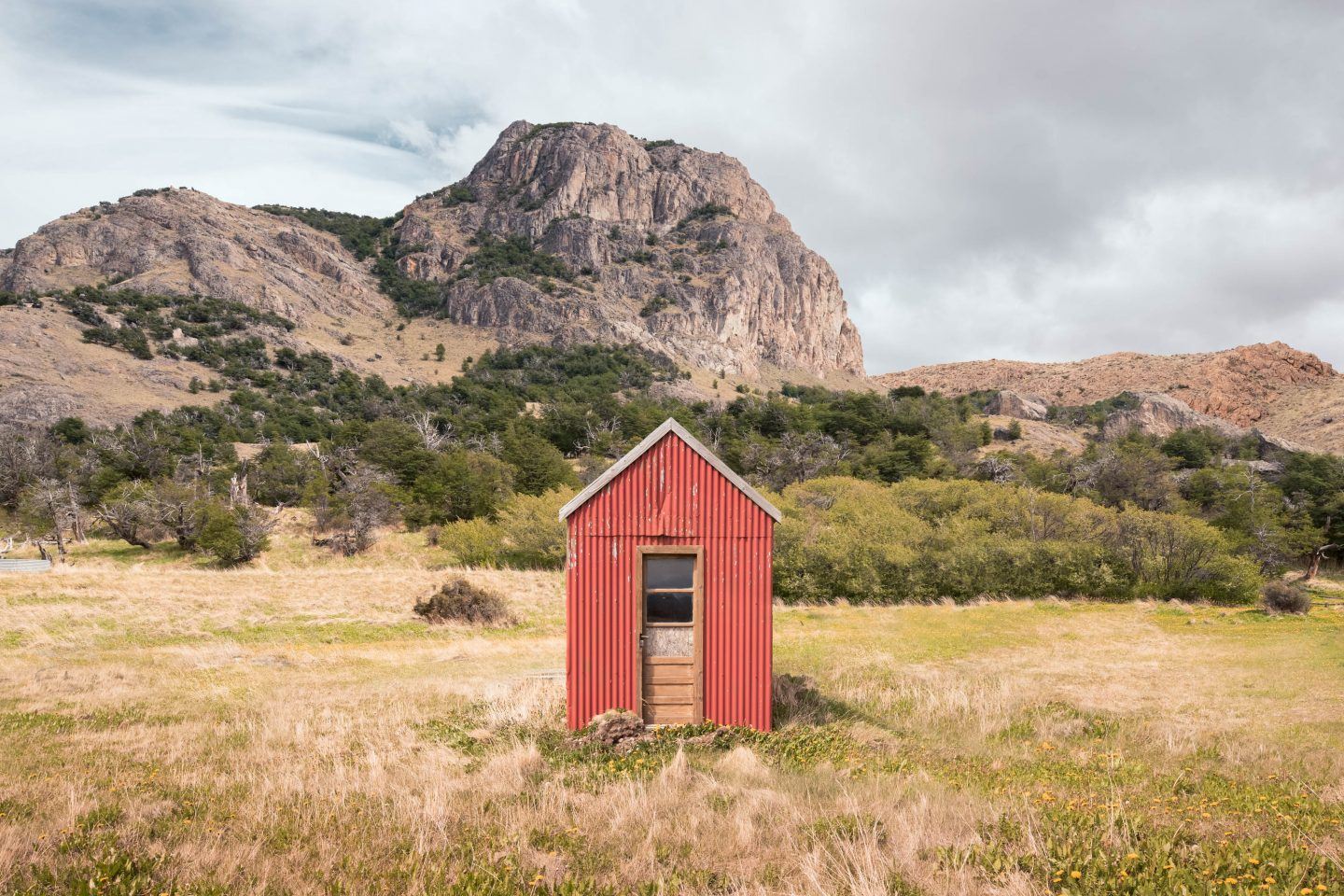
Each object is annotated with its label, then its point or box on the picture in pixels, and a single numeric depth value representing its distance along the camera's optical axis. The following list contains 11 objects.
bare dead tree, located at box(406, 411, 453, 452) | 64.69
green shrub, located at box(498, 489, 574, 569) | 39.59
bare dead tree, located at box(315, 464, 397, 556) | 43.16
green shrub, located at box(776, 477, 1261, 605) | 33.78
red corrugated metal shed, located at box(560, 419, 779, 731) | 11.10
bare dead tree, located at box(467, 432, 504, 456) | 66.31
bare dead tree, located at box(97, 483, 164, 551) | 40.97
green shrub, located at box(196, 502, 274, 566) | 37.69
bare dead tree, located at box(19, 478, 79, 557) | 39.69
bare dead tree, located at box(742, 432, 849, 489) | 56.91
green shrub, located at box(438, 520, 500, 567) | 40.34
